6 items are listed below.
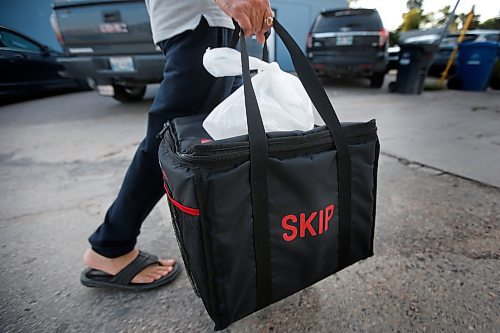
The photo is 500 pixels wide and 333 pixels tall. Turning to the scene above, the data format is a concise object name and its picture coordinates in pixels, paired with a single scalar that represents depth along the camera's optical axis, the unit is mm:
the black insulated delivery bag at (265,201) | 646
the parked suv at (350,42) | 5270
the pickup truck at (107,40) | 3070
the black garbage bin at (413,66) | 5004
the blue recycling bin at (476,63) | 5121
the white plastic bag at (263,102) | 757
